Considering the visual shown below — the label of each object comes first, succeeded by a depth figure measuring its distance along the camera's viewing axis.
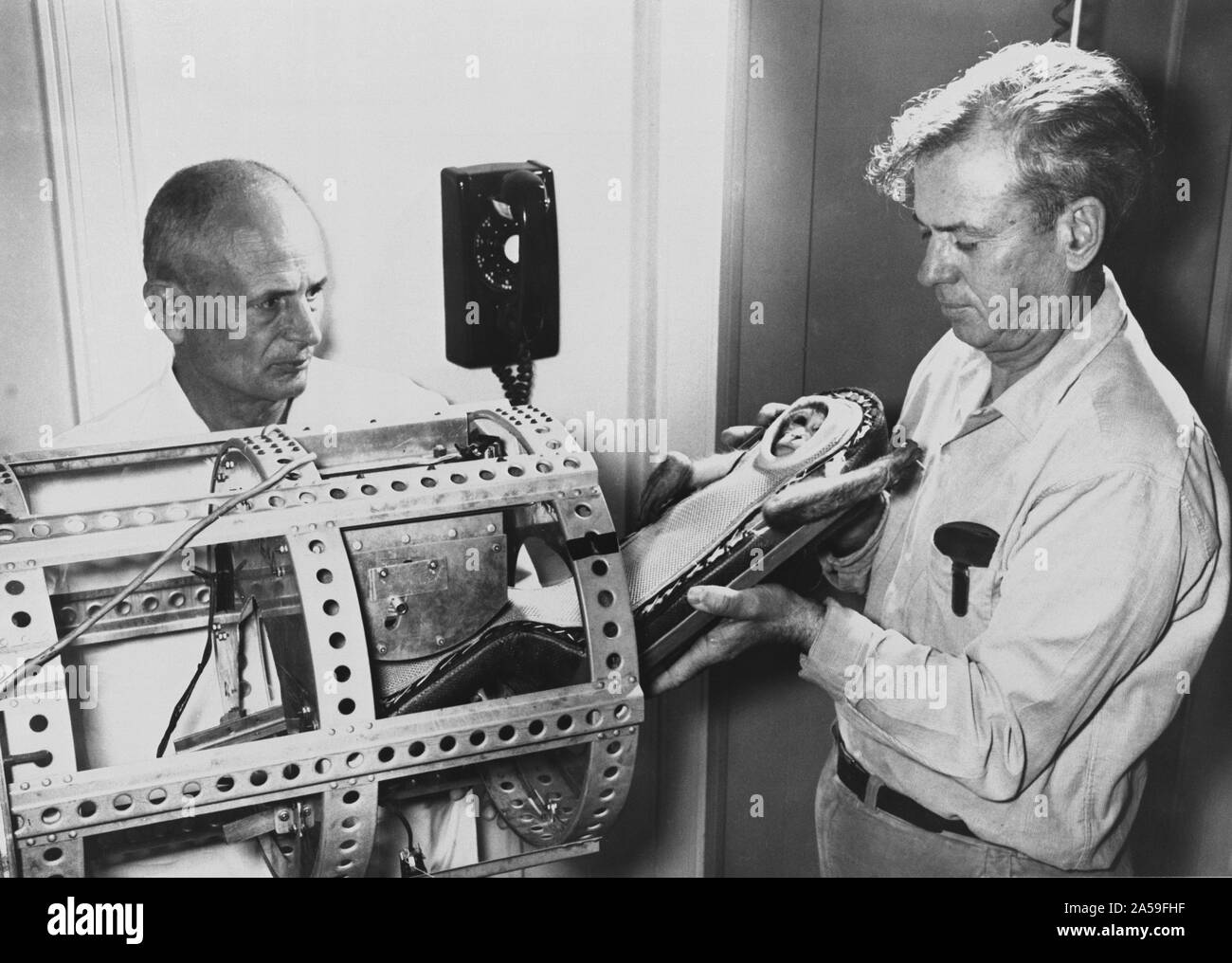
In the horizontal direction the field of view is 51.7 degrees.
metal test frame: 1.00
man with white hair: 1.26
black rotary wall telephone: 1.41
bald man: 1.28
